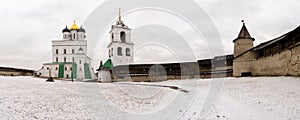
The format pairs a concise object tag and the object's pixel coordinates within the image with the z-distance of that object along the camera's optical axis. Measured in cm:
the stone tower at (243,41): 3578
